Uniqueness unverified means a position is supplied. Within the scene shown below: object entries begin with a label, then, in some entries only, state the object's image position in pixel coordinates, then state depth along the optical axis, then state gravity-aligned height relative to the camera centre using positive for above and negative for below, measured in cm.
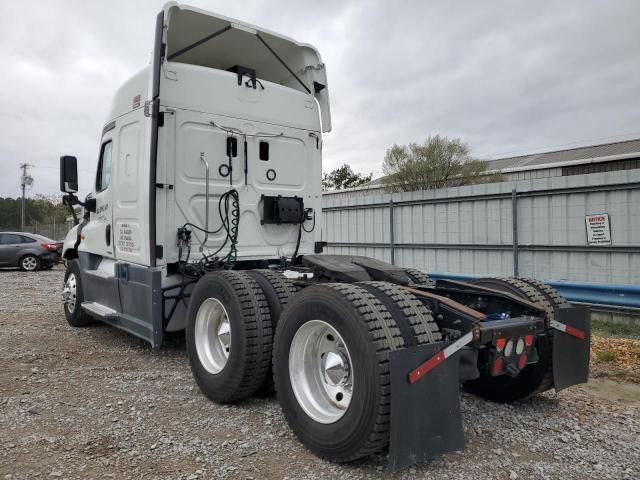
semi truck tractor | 286 -31
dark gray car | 1739 -13
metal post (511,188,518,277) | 885 +36
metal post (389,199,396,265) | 1119 +13
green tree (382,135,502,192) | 2719 +404
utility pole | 4562 +592
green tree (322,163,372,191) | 4634 +604
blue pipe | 726 -77
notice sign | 779 +19
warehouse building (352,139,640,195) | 2414 +411
